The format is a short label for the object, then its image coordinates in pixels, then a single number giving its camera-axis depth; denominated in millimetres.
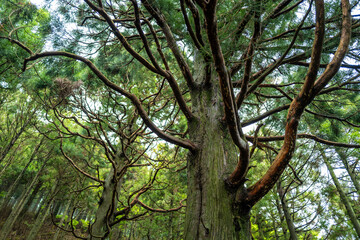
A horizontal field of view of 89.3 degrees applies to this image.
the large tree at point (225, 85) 1019
